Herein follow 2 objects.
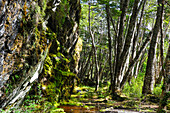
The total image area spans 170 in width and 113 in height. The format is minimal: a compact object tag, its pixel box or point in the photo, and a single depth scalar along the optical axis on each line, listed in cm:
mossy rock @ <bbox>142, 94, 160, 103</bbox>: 813
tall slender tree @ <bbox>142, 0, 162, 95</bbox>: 868
